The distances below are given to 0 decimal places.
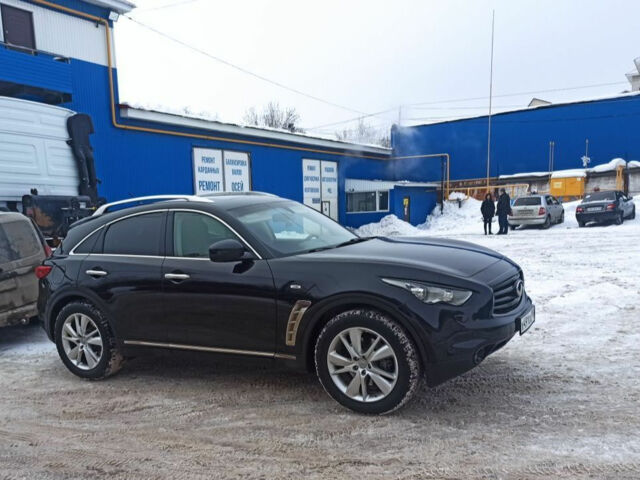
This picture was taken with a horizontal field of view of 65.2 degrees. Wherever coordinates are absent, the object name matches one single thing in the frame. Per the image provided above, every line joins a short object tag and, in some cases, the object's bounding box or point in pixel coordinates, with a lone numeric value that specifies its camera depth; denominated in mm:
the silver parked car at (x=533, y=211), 19703
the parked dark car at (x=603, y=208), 18922
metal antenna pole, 31392
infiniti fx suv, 3463
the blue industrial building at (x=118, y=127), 13227
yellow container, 26188
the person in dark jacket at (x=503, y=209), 18281
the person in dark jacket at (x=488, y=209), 18391
